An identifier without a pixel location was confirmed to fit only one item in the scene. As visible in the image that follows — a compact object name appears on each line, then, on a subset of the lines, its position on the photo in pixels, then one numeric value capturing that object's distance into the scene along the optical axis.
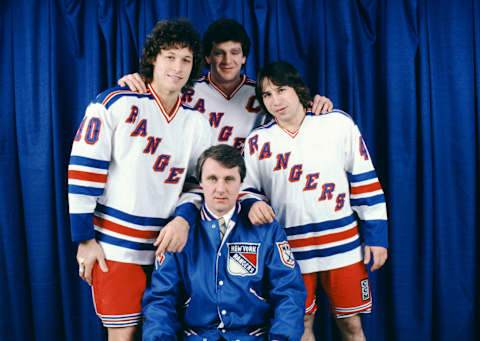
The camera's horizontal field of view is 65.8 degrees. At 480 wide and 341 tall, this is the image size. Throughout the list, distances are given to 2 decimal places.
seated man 1.40
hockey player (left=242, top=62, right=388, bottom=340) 1.69
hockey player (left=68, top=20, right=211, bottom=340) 1.45
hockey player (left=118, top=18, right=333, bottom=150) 1.81
